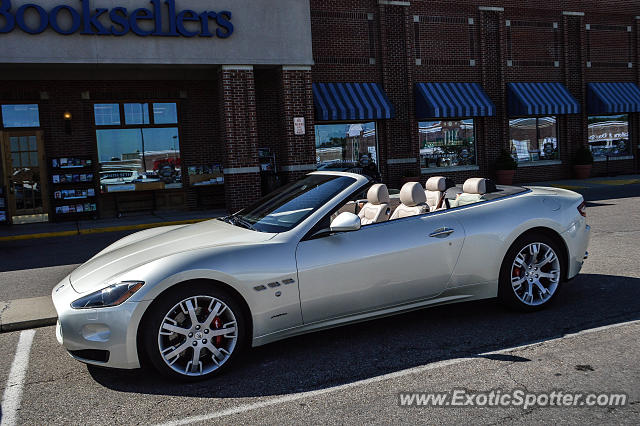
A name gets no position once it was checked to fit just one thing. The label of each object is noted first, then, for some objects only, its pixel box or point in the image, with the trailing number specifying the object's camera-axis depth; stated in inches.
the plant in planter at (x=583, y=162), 867.4
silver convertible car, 157.0
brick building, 580.4
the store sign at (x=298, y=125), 636.7
